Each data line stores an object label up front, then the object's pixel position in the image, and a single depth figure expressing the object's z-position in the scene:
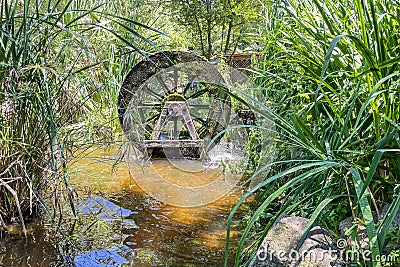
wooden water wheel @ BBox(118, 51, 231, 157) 5.37
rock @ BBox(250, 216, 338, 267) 1.31
